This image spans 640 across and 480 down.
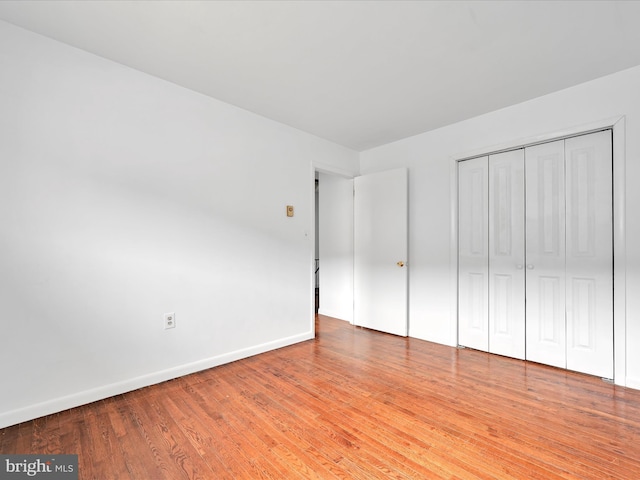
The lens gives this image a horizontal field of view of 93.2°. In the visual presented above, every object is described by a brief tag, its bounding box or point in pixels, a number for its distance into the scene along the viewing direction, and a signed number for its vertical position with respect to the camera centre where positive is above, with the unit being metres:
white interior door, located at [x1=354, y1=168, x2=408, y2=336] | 3.82 -0.09
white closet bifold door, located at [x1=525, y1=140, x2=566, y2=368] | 2.78 -0.08
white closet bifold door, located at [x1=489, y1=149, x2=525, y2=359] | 3.02 -0.10
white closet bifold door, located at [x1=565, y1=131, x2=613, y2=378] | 2.55 -0.08
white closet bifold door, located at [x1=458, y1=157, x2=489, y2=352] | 3.27 -0.11
